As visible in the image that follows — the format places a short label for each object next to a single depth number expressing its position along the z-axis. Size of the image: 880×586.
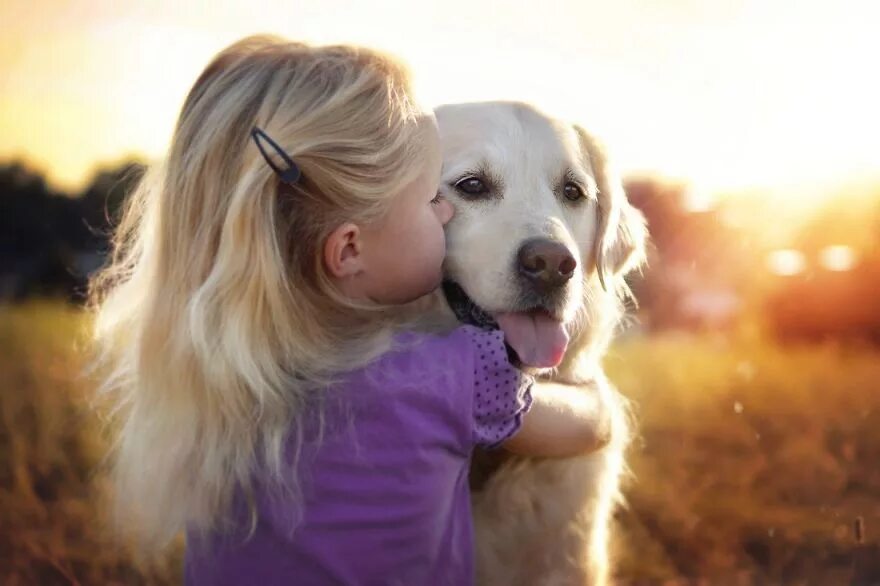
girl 1.36
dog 1.67
